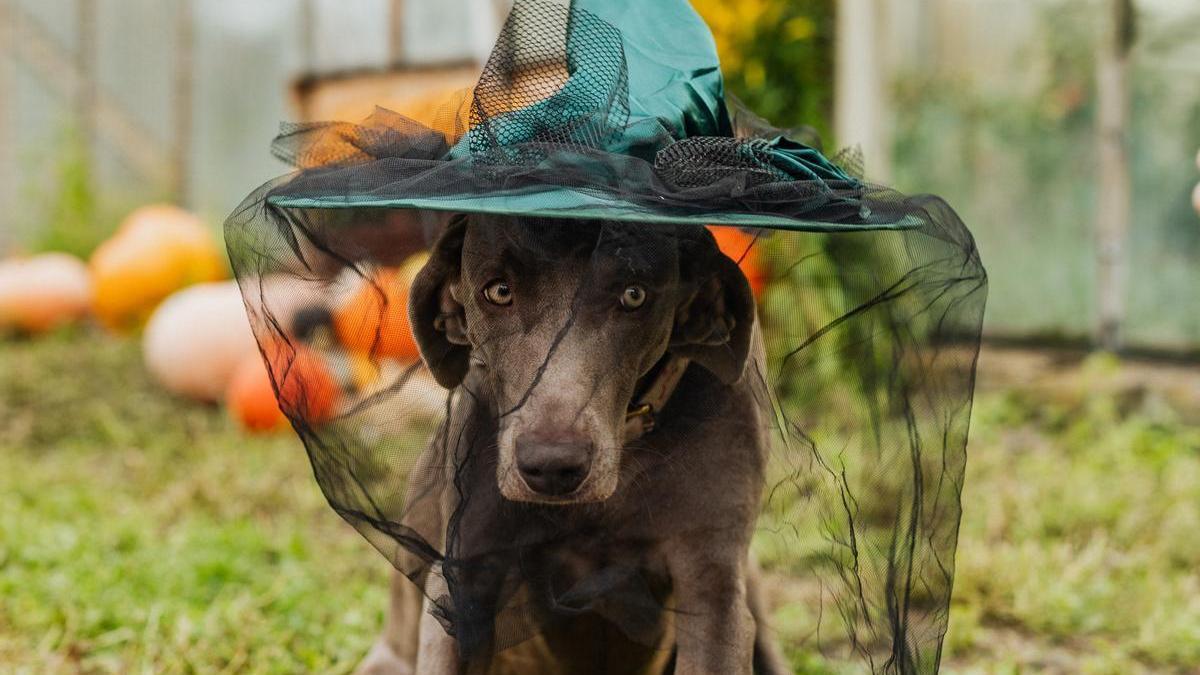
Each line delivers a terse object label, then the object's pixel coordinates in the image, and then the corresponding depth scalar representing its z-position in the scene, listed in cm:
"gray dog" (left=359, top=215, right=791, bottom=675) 180
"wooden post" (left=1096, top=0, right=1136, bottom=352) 579
